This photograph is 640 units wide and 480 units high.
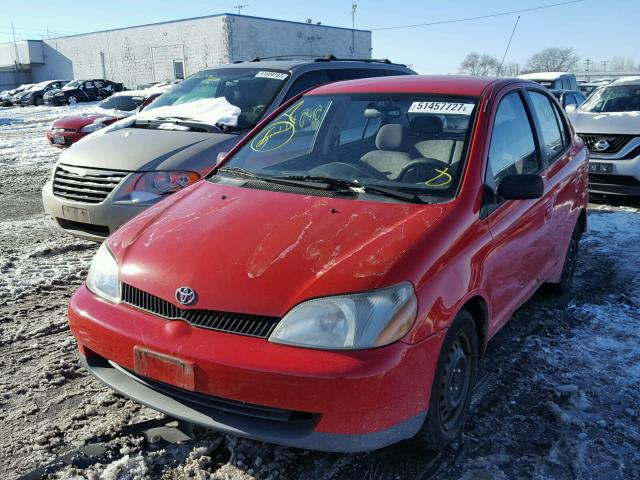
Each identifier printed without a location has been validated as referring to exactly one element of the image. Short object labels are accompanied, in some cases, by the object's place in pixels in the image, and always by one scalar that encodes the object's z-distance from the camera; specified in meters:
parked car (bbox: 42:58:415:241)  4.98
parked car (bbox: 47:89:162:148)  12.14
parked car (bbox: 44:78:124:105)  35.66
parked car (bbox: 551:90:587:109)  14.08
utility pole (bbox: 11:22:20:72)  60.84
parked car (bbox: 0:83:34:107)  39.19
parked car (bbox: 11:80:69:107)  38.06
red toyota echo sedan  2.32
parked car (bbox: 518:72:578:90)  16.41
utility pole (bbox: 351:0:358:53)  54.97
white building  46.62
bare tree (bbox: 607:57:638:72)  67.52
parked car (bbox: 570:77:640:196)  7.87
